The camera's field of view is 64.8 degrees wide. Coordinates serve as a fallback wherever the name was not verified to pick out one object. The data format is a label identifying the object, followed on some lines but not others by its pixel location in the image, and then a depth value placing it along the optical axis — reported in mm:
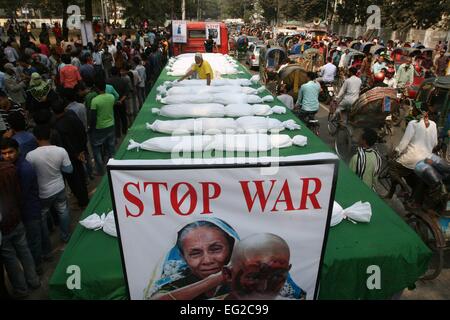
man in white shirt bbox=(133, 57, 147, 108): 10479
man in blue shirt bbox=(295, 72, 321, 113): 7797
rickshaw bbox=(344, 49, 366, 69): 13692
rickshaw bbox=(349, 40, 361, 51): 19469
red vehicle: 17562
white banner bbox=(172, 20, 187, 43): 16578
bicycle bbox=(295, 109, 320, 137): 8084
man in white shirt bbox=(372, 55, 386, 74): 10945
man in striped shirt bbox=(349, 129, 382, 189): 4548
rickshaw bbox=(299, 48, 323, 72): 14609
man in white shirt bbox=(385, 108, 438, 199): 4805
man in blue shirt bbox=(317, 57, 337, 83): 11750
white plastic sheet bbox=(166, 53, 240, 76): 11102
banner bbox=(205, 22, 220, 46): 17125
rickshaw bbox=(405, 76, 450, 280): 4059
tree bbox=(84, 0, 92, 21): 23934
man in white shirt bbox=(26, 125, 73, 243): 4113
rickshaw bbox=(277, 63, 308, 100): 10219
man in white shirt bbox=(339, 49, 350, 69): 14598
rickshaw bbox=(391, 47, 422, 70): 15575
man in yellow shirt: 8977
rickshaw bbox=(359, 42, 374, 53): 18250
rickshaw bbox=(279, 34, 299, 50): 22381
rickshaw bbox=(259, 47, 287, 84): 14334
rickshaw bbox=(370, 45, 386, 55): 16656
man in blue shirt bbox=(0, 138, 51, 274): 3662
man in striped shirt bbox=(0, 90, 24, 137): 5629
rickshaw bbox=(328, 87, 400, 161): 7160
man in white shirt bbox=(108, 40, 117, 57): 13700
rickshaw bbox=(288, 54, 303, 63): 14906
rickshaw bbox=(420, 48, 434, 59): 15080
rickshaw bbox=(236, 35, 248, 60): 23828
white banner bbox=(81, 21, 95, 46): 11514
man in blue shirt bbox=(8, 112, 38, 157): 4387
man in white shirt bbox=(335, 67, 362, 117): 8148
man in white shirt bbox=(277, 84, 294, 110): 8109
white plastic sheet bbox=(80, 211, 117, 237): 3326
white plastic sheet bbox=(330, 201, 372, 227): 3514
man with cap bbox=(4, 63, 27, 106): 7543
